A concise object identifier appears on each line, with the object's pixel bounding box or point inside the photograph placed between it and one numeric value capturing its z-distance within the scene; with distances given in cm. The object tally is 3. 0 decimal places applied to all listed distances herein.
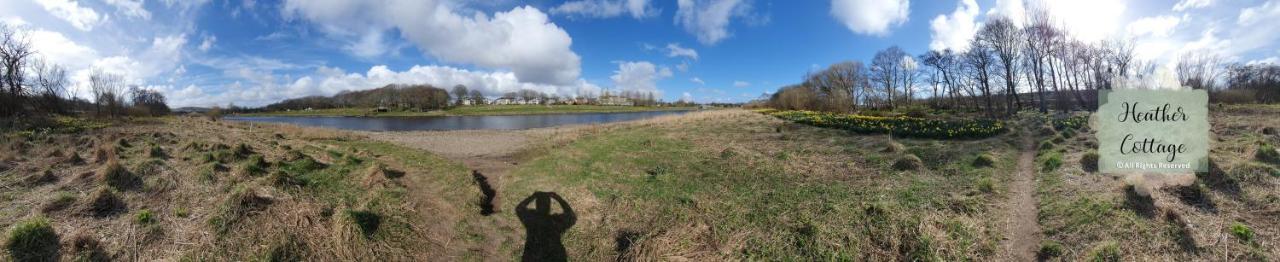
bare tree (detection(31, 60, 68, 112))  2496
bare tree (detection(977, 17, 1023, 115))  3123
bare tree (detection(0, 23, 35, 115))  1936
